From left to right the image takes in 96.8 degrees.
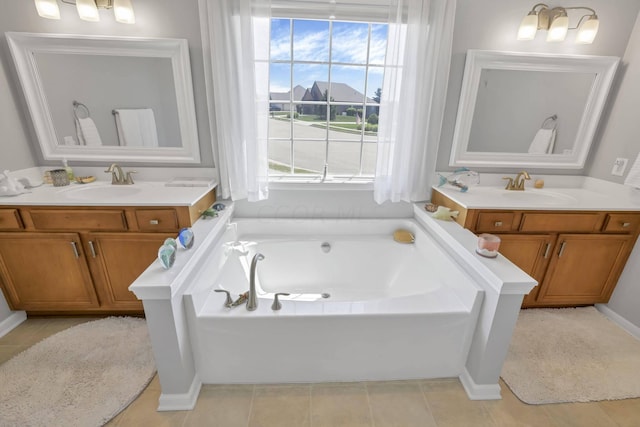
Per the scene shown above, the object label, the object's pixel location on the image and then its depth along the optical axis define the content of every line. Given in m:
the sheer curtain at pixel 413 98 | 1.80
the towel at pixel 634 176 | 1.90
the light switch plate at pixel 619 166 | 2.05
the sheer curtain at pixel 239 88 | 1.75
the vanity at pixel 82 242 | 1.71
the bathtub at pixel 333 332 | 1.37
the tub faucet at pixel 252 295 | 1.38
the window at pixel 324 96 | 1.96
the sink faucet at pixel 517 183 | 2.19
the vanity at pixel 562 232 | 1.86
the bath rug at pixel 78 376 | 1.38
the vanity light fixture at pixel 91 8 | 1.67
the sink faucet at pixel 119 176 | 2.04
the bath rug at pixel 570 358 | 1.53
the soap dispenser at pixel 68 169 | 2.05
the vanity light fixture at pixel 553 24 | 1.86
